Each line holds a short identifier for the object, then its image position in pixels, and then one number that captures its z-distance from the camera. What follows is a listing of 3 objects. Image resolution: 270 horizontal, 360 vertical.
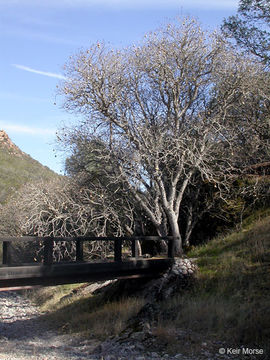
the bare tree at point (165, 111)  16.03
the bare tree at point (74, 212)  16.58
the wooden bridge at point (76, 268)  10.23
